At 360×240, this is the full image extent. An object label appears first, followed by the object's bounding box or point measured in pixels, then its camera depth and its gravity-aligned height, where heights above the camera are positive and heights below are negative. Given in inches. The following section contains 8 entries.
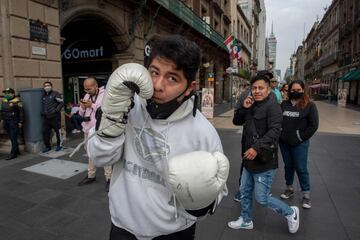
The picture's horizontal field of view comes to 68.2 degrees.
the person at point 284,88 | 249.3 +4.5
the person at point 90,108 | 172.9 -10.9
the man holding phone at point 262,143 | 111.7 -21.4
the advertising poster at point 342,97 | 912.9 -14.9
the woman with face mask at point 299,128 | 145.0 -19.5
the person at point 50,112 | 274.4 -20.1
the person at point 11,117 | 252.4 -23.4
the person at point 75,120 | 386.8 -40.6
